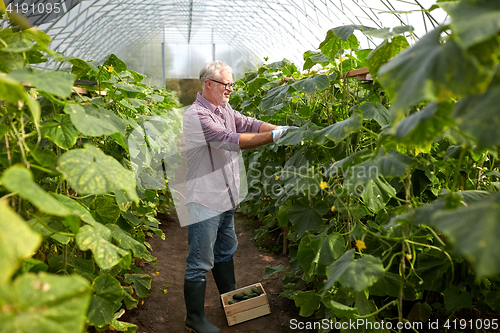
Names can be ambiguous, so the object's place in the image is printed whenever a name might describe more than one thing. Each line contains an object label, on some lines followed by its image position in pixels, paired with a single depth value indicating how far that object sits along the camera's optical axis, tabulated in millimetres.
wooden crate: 2820
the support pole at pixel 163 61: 21797
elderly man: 2643
